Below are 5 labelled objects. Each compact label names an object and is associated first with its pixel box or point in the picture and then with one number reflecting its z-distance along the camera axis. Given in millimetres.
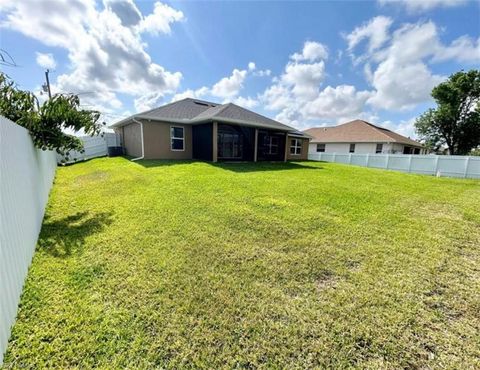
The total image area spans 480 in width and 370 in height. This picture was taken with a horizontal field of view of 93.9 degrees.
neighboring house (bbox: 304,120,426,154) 24156
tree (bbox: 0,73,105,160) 4539
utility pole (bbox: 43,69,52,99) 19350
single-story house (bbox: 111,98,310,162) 13094
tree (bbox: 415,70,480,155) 24031
